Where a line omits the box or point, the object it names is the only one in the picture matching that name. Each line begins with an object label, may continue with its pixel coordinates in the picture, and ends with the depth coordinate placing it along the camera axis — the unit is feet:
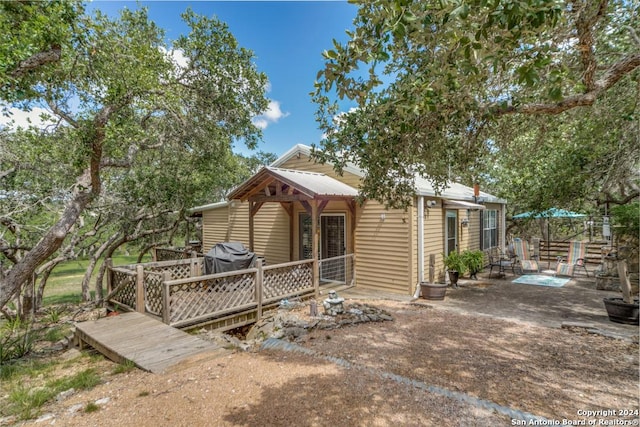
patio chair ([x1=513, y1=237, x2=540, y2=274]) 38.61
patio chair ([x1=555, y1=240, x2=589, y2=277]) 34.32
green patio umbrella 38.91
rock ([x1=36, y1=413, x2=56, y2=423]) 9.56
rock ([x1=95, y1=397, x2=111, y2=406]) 10.48
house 27.35
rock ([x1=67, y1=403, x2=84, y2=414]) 10.05
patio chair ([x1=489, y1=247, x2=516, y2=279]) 36.86
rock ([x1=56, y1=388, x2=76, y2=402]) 10.93
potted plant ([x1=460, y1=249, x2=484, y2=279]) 30.73
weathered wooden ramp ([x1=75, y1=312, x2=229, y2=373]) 13.47
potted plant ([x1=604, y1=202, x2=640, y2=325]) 19.35
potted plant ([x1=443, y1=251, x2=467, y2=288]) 29.58
